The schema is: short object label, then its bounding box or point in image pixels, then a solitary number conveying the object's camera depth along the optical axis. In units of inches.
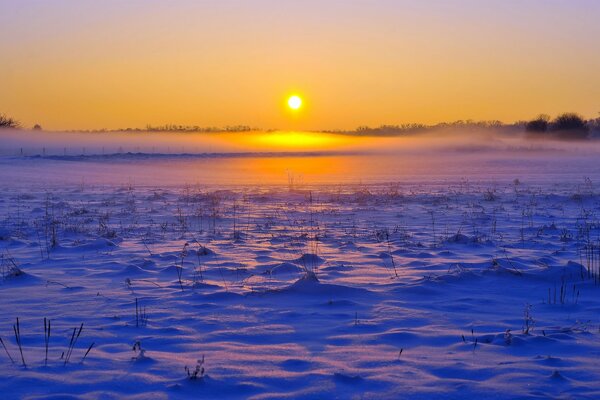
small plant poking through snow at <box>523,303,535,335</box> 218.5
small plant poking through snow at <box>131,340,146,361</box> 189.9
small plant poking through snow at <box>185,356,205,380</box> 172.7
